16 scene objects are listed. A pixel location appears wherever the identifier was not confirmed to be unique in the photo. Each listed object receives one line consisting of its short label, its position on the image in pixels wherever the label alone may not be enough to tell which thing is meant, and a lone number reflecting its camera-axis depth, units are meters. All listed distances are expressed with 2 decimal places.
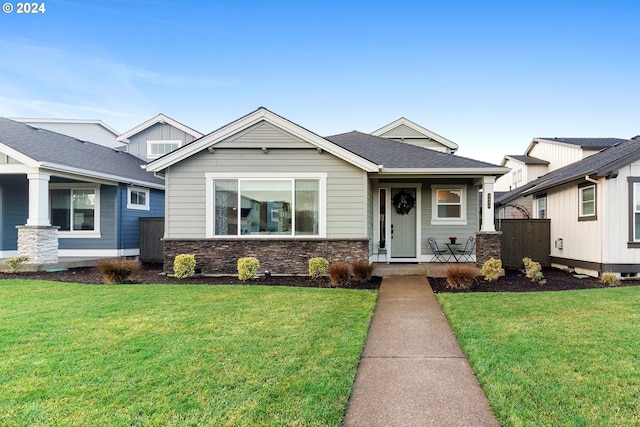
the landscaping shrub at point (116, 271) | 8.93
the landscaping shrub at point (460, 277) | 8.21
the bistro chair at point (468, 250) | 11.71
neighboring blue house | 11.04
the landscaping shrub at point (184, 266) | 9.58
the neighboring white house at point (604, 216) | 9.69
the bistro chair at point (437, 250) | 11.57
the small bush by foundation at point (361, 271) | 9.05
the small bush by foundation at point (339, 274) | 8.70
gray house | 9.91
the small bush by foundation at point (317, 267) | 9.33
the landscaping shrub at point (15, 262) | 10.49
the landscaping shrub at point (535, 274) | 9.09
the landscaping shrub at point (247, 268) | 9.19
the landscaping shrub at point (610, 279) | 9.20
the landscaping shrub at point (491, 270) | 9.13
